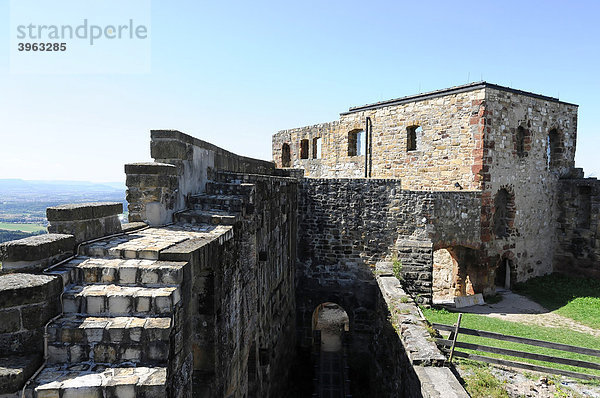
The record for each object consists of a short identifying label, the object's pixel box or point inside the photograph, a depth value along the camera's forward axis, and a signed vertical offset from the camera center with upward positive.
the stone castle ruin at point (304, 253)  3.14 -1.15
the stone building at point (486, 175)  12.78 +0.33
